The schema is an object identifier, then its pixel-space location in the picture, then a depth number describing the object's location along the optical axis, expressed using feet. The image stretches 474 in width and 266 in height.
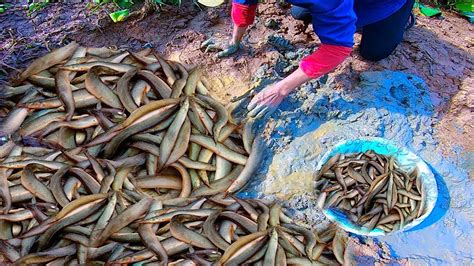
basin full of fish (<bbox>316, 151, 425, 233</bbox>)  8.33
